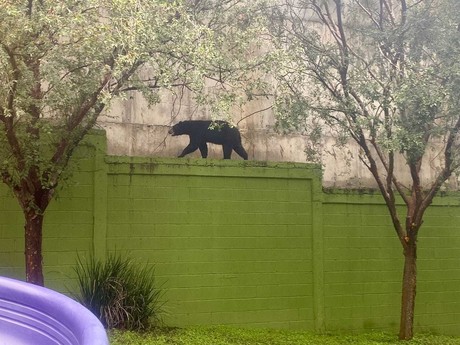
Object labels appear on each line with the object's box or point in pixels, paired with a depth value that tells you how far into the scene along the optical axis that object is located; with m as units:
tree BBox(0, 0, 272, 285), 5.94
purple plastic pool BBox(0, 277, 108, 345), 3.22
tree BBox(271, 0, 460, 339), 7.73
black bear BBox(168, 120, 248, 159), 9.64
